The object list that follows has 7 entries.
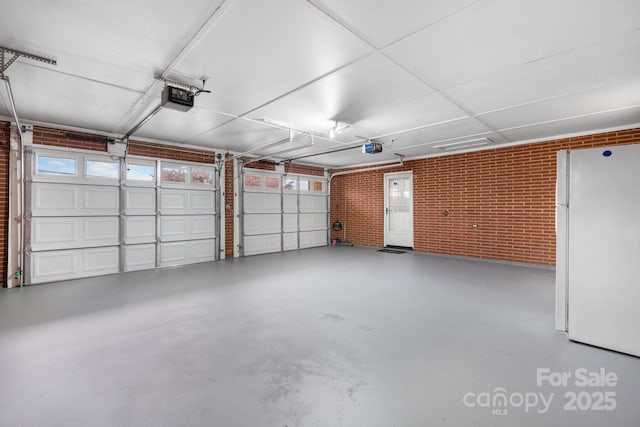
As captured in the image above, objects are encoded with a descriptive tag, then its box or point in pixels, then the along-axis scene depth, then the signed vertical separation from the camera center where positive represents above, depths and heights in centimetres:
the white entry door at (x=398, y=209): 779 +7
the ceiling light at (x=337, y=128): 457 +144
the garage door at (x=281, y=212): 737 -1
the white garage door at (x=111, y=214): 461 -5
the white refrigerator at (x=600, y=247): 233 -32
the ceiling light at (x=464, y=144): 569 +148
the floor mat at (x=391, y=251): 758 -112
